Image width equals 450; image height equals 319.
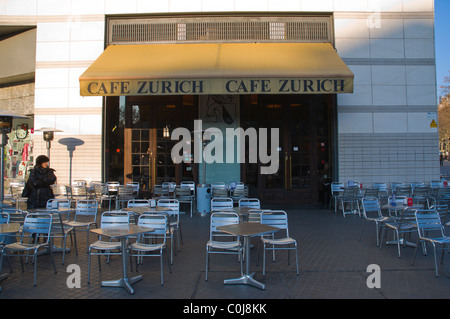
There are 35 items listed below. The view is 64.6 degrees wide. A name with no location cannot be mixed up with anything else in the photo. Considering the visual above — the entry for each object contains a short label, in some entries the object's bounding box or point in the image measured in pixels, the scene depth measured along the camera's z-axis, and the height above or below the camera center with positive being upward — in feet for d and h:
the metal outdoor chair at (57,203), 23.08 -1.94
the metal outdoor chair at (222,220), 18.54 -2.49
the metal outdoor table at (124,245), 15.05 -3.17
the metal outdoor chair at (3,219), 18.40 -2.41
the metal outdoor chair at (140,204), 24.23 -2.11
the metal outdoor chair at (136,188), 37.74 -1.57
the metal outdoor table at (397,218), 21.82 -2.53
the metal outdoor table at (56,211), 19.95 -2.28
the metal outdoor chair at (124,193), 34.55 -1.87
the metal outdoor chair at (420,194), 30.41 -1.88
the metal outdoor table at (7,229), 15.71 -2.50
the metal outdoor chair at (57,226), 18.89 -2.78
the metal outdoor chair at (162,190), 34.78 -1.59
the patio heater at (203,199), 34.17 -2.44
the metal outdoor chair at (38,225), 17.41 -2.52
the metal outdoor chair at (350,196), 33.32 -2.15
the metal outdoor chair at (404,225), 20.34 -3.07
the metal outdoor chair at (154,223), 17.92 -2.51
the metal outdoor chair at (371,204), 23.82 -2.09
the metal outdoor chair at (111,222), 16.63 -2.49
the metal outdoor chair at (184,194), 34.81 -2.01
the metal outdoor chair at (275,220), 19.08 -2.50
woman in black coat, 23.26 -0.66
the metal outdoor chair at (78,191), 34.47 -1.66
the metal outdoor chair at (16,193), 31.53 -1.89
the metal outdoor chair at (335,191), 35.78 -1.87
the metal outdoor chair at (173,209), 22.09 -2.29
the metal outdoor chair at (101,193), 34.99 -2.00
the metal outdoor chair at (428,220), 18.11 -2.42
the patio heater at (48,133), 34.99 +4.14
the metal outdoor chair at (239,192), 34.40 -1.79
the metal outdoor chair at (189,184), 37.54 -1.13
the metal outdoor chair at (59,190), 36.35 -1.65
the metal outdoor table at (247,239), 15.48 -2.95
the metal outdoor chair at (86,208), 23.17 -2.22
